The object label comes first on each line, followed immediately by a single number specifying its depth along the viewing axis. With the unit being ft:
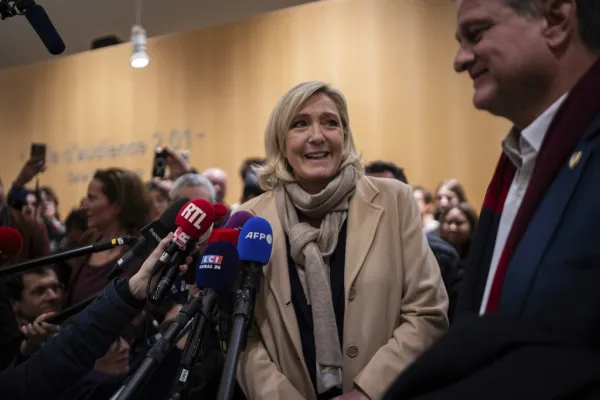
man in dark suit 2.56
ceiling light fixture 17.51
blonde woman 5.58
